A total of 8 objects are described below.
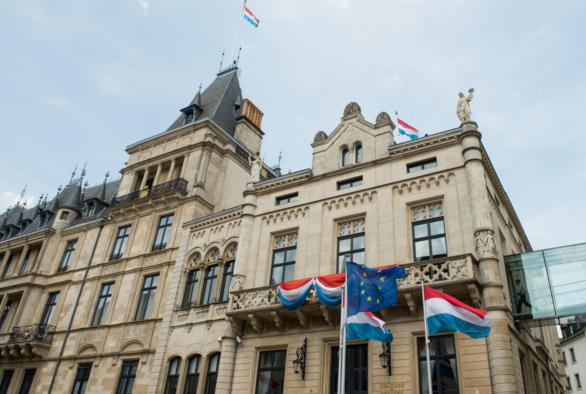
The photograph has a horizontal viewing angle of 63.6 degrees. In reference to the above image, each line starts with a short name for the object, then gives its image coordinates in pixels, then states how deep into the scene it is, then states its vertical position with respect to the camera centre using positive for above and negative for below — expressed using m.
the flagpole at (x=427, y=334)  12.75 +3.50
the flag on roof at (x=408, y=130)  24.78 +15.85
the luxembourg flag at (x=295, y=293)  17.70 +5.71
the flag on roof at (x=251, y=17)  36.75 +30.14
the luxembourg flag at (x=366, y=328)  14.18 +3.78
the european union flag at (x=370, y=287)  14.66 +5.08
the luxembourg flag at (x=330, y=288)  16.56 +5.58
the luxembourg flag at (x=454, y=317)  13.34 +4.04
